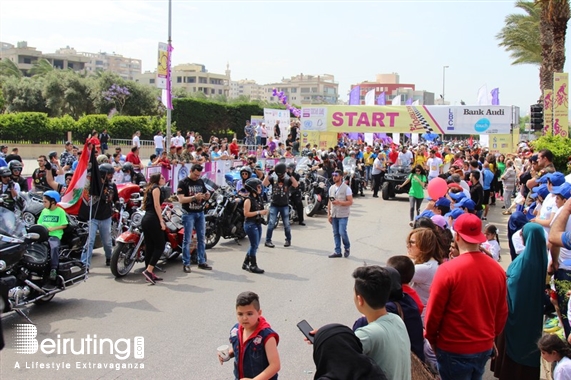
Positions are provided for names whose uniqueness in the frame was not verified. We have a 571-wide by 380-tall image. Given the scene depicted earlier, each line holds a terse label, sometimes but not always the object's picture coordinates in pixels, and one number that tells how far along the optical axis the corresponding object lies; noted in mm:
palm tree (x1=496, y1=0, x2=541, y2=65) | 30125
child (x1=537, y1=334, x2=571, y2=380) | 4188
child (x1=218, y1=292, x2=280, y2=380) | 3656
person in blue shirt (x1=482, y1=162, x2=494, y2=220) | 16422
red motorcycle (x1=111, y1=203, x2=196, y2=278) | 9031
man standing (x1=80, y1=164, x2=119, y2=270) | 9500
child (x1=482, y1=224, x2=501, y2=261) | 7388
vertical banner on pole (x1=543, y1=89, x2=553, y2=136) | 21672
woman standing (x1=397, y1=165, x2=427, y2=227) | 13695
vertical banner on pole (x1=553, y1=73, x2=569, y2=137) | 19891
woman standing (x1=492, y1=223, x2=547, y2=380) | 4660
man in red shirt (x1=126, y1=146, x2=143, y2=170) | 16531
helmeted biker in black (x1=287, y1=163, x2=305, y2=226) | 15005
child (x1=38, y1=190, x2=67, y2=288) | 8297
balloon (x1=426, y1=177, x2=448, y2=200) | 9508
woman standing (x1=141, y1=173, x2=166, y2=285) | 8859
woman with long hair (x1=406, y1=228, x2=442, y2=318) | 4641
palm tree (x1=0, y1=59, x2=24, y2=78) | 69688
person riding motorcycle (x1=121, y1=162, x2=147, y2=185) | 13989
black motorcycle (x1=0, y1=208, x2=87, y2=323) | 6465
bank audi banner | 24953
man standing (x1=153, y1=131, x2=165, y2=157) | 25253
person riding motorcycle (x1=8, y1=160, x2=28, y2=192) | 10898
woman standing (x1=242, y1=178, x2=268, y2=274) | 9602
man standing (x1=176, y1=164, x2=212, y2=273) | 9539
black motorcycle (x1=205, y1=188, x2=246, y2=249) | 11617
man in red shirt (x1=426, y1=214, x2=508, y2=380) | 3908
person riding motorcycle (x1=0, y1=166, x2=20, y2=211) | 9742
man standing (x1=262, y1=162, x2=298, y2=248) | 11953
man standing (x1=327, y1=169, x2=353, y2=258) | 10883
